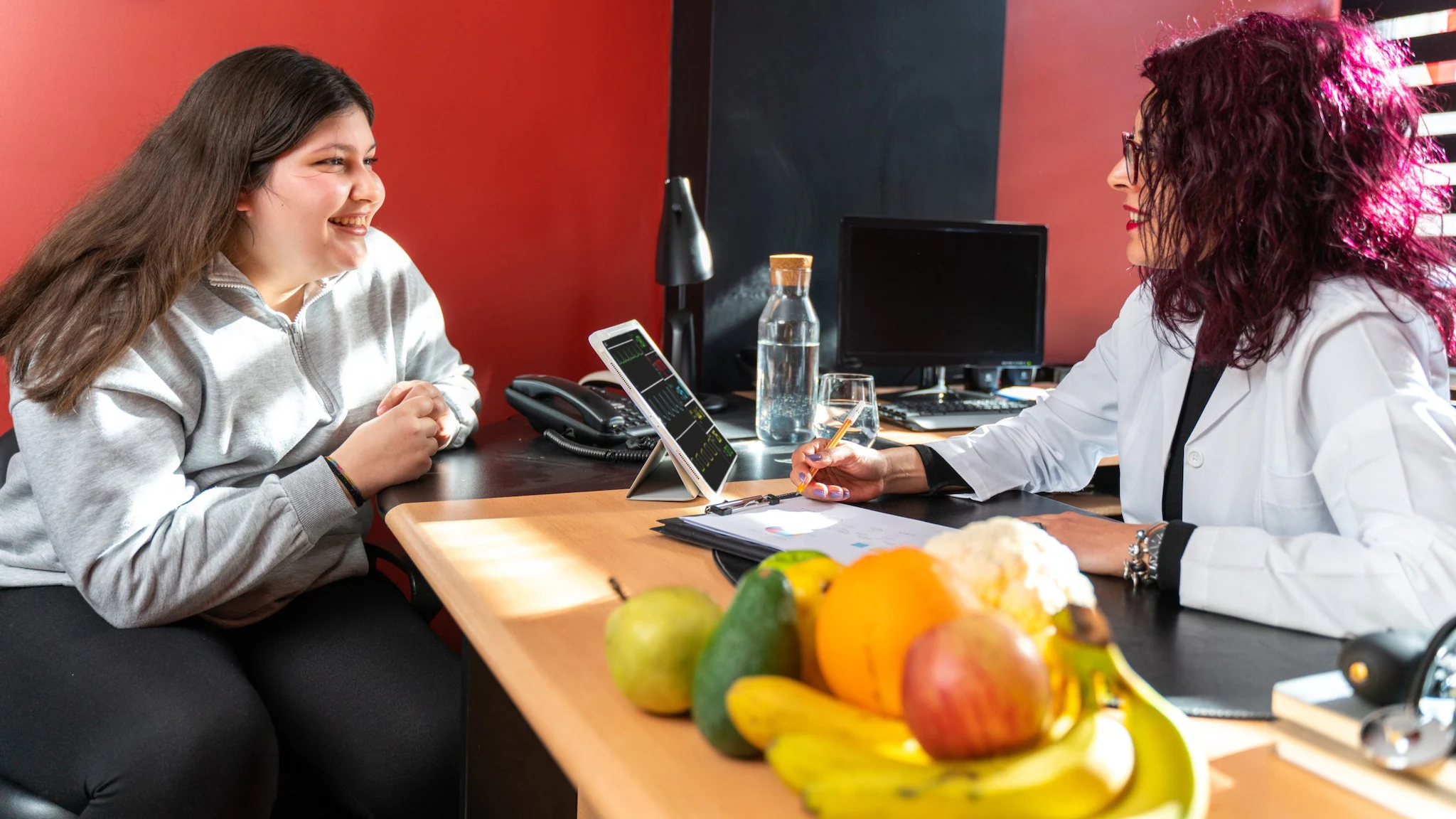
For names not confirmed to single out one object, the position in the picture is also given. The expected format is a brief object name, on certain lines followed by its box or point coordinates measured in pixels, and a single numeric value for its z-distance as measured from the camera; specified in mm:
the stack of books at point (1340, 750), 616
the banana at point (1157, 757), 530
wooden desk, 623
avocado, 618
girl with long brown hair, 1277
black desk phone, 1735
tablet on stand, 1365
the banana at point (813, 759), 552
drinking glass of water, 1608
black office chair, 1261
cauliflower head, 608
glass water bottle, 1904
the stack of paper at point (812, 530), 1114
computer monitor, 2463
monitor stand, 2461
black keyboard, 2139
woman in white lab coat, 972
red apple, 521
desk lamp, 2242
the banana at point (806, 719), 579
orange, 584
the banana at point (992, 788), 499
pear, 678
